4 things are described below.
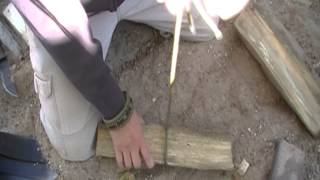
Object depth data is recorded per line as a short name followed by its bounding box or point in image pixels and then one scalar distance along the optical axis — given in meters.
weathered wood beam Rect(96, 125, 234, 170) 1.65
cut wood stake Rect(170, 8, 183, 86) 1.09
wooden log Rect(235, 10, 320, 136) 1.74
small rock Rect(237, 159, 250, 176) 1.69
